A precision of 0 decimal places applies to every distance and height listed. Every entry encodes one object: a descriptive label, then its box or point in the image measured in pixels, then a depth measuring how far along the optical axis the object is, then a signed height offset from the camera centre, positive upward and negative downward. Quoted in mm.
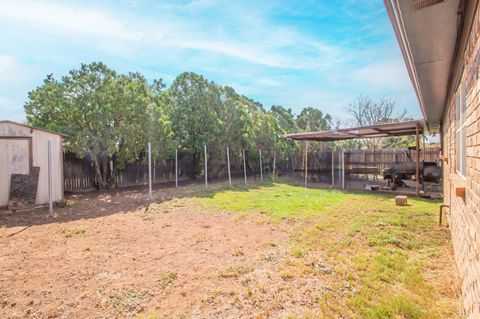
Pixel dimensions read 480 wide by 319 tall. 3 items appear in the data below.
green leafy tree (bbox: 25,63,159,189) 8828 +1962
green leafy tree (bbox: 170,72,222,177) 13594 +2668
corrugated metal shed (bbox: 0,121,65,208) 6598 +238
